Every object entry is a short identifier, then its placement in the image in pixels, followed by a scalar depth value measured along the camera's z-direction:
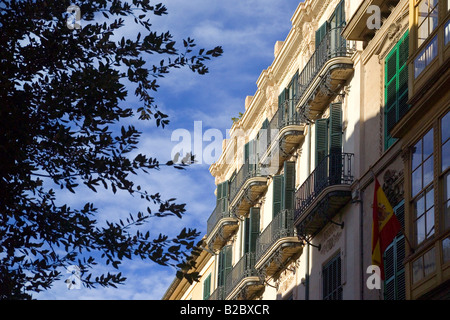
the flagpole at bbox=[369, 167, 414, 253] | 15.66
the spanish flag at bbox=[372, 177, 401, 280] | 17.00
